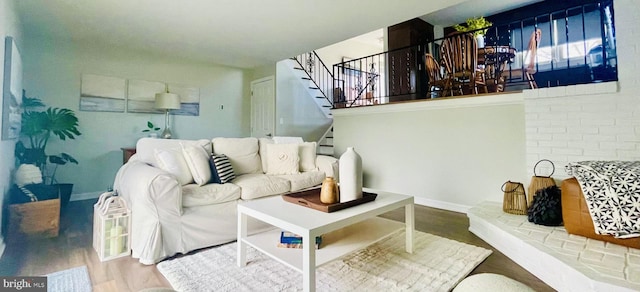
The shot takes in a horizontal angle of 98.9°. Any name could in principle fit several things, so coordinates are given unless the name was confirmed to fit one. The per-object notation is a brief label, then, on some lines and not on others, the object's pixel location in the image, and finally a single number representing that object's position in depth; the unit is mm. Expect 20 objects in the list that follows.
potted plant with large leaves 3170
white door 5410
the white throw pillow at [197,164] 2496
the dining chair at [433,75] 3870
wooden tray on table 1713
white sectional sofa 2016
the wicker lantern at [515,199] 2555
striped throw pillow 2592
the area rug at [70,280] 1641
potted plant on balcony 4750
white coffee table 1435
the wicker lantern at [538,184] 2466
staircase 5762
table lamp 4457
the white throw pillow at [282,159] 3154
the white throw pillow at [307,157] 3424
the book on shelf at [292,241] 1718
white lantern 2031
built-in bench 1448
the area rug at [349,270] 1674
